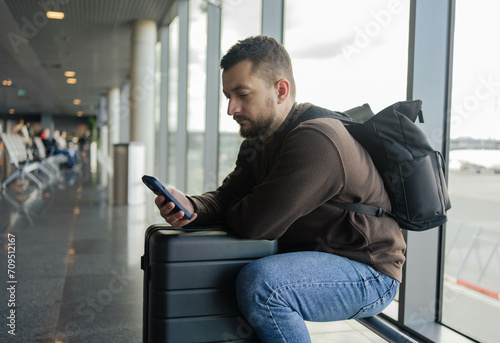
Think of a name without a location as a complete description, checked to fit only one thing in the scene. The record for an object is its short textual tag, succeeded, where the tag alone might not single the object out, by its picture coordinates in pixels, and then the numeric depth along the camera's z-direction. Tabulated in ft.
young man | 4.13
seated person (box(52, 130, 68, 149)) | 48.31
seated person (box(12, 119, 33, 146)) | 35.59
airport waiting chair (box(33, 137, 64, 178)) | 38.66
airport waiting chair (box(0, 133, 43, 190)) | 27.27
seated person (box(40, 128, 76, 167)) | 44.45
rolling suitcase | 4.23
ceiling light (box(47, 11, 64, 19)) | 28.91
